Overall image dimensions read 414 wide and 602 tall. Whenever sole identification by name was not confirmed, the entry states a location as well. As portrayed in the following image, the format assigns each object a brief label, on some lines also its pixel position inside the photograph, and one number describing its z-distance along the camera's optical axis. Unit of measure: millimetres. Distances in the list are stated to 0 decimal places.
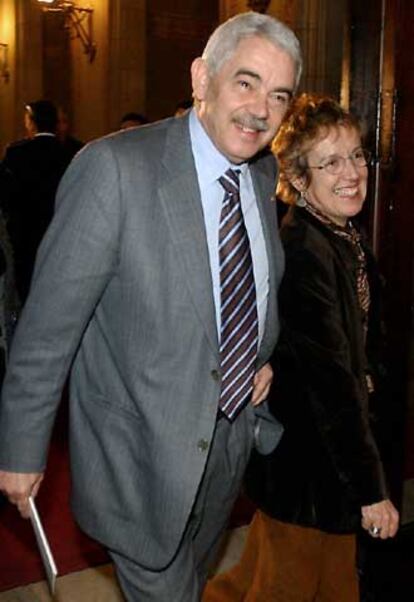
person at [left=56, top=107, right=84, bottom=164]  6266
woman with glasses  2580
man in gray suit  2121
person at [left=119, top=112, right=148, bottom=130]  8445
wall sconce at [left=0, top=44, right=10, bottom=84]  13945
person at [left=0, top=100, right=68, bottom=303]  5887
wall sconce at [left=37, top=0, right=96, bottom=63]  11344
